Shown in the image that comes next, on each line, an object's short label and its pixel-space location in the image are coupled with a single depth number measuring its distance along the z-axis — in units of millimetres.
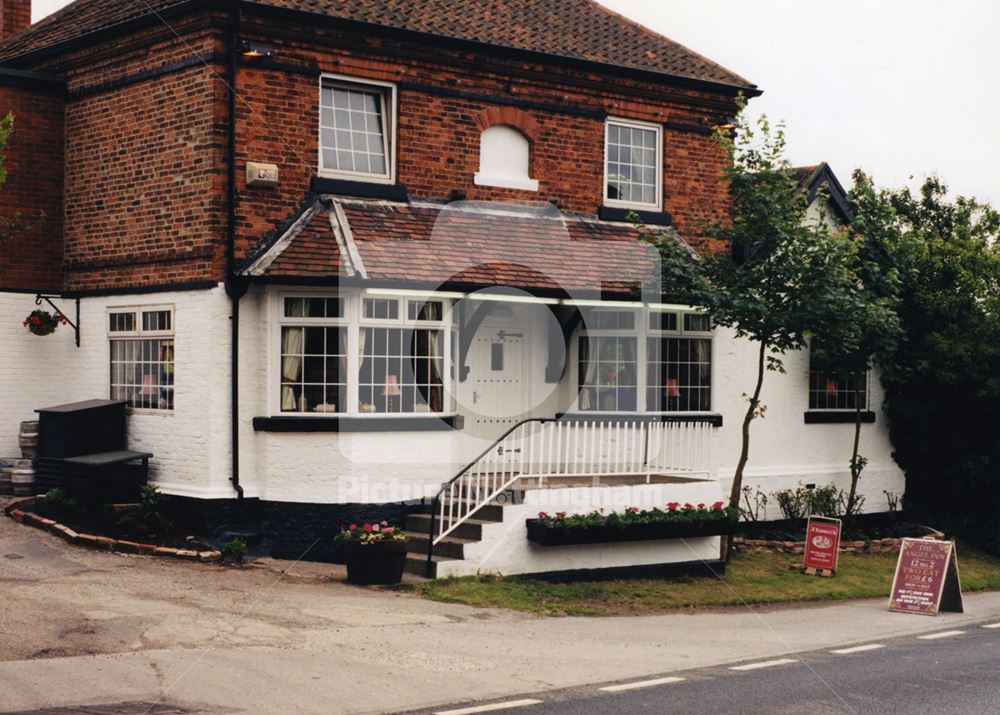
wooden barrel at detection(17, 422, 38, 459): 18312
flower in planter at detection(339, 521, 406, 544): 14945
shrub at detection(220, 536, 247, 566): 15773
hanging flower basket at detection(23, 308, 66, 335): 18328
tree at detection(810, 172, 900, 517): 17266
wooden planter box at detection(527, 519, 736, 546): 15930
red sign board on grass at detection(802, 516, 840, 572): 18156
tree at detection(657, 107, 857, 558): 17094
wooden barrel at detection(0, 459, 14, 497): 18297
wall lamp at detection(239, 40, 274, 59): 16344
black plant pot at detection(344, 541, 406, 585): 14844
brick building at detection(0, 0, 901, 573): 16438
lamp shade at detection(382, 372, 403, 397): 16812
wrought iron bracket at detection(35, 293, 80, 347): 18688
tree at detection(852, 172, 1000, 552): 21188
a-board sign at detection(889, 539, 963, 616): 15812
